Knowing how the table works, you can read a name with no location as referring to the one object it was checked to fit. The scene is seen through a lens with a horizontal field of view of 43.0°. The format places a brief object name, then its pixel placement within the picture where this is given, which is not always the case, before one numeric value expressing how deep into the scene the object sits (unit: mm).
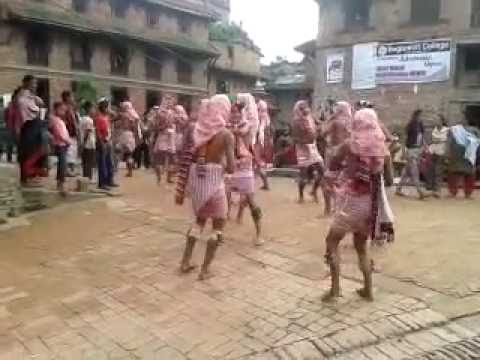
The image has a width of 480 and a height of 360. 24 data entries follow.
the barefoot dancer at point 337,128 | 8086
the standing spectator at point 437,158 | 12266
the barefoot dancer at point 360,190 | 5246
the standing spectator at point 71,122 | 10758
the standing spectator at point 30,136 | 9227
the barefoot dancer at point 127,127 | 13195
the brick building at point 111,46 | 25688
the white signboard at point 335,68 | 27094
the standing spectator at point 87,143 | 11555
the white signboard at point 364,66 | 26031
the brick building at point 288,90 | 31625
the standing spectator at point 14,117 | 9234
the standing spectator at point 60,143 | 9625
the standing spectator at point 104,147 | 10461
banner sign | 24438
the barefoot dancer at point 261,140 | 9969
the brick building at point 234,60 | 37594
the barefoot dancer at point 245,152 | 7262
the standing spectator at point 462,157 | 12086
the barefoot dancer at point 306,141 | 9484
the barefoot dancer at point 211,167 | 5852
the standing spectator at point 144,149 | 16475
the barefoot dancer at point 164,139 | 12242
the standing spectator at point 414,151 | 11812
